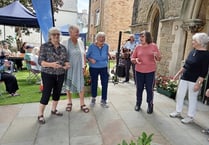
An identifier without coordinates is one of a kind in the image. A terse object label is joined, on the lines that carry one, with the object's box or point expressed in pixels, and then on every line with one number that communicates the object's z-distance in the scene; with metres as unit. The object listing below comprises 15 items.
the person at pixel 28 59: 4.60
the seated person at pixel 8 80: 3.52
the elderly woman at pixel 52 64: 2.30
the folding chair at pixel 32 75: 4.51
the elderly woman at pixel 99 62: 2.84
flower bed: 3.70
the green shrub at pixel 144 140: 1.00
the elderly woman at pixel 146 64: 2.66
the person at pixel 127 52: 5.00
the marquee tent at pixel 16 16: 4.96
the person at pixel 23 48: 7.20
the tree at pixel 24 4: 8.65
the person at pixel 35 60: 4.44
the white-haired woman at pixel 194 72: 2.33
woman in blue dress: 2.60
